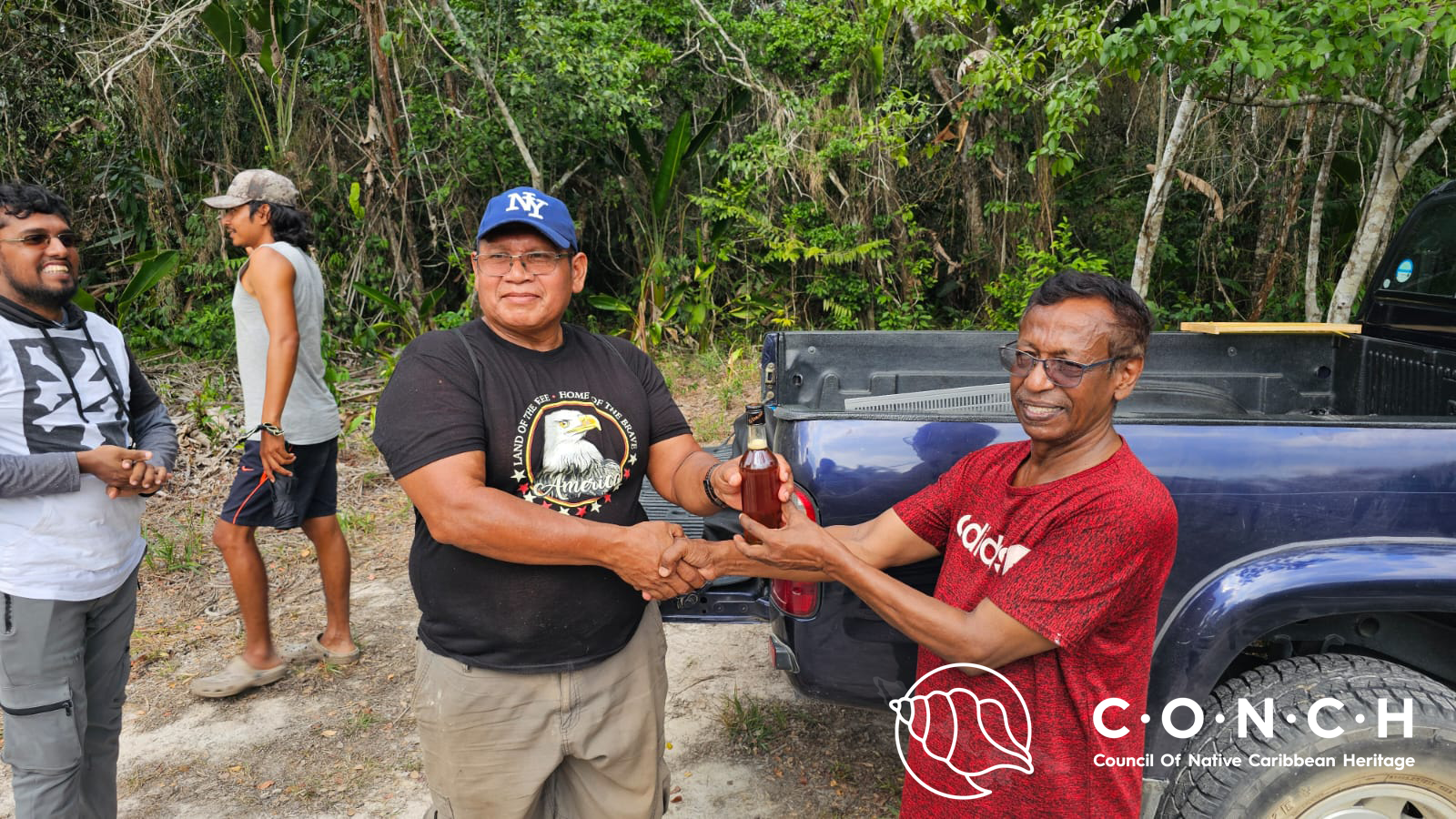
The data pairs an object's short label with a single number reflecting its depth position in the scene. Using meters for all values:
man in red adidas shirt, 1.67
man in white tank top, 3.74
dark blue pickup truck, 2.19
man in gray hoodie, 2.41
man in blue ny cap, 1.93
